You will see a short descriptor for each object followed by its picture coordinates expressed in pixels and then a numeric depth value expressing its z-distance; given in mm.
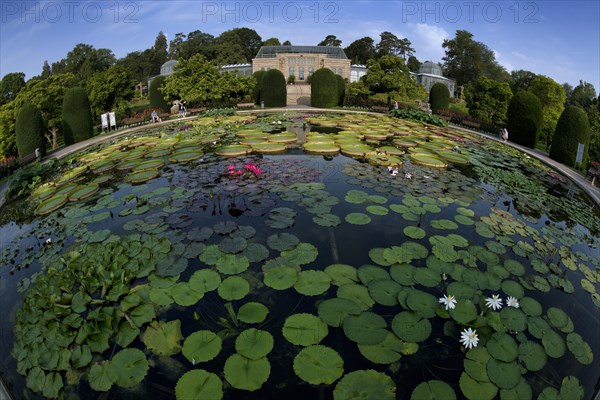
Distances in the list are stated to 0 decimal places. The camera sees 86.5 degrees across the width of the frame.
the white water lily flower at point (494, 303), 4598
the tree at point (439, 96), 28688
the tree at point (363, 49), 84812
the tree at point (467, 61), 68188
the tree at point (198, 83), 27766
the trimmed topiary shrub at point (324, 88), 30312
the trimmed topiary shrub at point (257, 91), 31734
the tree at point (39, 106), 15953
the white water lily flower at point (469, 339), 4007
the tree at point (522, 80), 49466
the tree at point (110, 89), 24672
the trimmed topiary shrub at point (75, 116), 17844
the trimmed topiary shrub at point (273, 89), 29953
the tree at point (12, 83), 46288
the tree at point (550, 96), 27078
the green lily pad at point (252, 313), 4434
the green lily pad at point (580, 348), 4176
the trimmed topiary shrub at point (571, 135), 14367
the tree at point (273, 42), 82062
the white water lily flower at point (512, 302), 4680
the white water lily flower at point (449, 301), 4434
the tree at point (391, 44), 84125
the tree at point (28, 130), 14172
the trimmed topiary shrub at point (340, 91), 31777
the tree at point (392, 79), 30078
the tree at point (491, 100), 25062
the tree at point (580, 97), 53562
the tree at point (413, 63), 76225
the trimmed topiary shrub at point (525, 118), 17594
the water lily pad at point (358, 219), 7230
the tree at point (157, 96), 29359
